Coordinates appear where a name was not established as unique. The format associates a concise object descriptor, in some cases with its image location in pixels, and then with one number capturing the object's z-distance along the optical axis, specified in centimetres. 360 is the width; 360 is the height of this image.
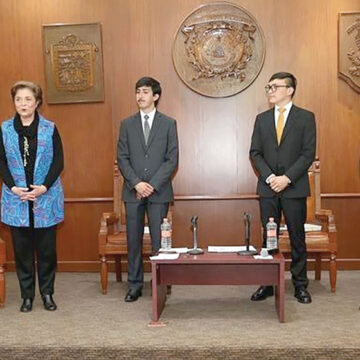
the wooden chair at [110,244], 406
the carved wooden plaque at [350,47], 459
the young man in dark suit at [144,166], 382
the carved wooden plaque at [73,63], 478
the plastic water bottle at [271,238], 338
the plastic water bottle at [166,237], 347
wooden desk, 319
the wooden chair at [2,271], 364
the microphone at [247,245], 333
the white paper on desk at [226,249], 348
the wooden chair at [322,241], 398
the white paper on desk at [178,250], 342
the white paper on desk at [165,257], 320
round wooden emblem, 466
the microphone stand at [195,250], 337
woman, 345
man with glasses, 363
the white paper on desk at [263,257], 319
